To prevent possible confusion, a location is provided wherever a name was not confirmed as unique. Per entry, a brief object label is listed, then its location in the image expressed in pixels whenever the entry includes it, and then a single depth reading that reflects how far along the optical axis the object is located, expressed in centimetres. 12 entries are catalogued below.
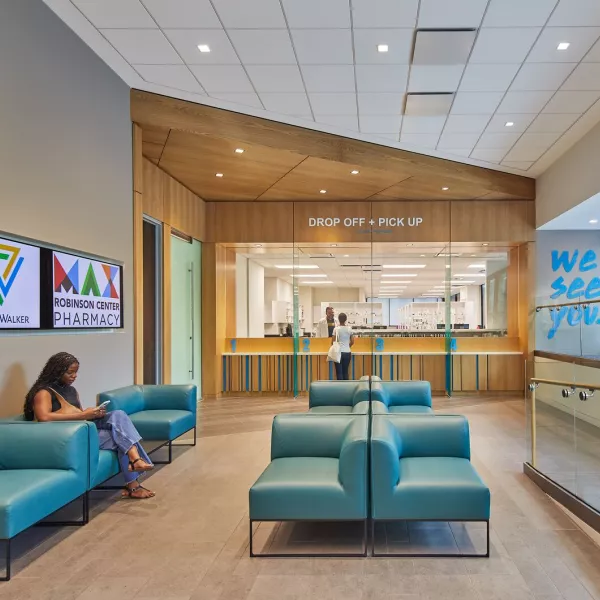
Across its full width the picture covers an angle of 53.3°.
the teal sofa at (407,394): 697
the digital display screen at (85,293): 547
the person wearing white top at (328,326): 1234
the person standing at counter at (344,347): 1072
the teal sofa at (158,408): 619
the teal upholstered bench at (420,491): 378
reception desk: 1178
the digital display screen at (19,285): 463
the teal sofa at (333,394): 686
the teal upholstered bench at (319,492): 379
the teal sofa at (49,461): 389
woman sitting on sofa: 489
